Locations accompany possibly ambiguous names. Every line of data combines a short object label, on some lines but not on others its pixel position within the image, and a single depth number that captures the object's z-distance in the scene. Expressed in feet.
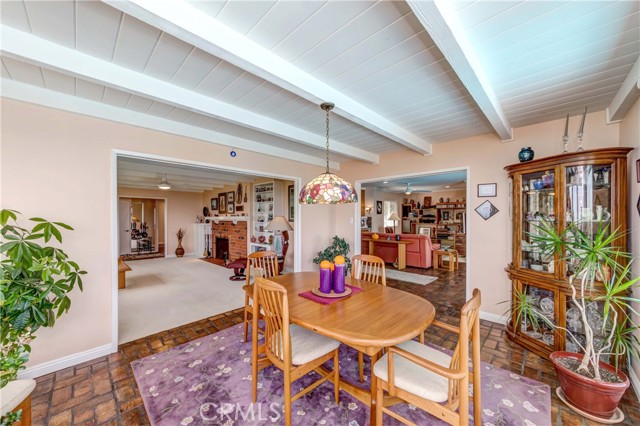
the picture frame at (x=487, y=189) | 10.53
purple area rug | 5.49
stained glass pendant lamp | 6.63
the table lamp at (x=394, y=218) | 31.53
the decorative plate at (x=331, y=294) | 6.54
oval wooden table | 4.59
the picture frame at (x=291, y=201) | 19.63
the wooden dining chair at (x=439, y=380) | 3.99
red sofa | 20.11
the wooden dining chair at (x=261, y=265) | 8.81
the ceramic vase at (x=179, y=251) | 27.07
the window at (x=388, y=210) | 32.37
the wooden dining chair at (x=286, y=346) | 5.04
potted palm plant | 5.47
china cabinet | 7.15
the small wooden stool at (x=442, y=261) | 19.74
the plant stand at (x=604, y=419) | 5.42
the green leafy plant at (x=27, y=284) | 5.43
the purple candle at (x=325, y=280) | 6.72
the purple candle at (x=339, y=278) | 6.75
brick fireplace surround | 22.69
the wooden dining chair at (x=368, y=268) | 8.37
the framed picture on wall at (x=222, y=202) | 25.82
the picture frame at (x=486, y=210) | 10.54
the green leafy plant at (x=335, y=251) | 15.11
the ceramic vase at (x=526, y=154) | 9.12
